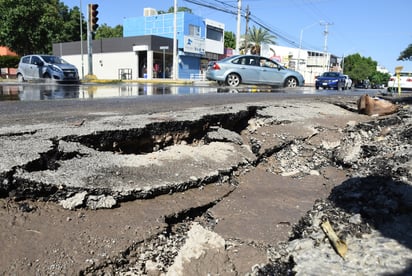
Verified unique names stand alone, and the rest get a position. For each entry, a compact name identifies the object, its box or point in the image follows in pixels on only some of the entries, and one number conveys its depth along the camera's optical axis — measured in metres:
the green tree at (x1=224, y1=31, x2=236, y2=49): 55.84
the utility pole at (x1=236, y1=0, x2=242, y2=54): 26.74
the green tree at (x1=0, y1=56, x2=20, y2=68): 35.62
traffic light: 15.02
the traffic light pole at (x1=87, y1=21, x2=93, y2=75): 19.98
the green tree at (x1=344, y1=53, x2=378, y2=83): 67.38
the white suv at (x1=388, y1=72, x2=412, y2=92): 20.30
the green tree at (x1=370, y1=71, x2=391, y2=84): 76.44
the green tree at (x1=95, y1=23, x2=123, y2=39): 56.50
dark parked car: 21.59
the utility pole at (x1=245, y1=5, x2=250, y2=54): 30.28
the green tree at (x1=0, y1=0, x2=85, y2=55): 31.59
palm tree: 43.72
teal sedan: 14.02
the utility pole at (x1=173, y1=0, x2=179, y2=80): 29.35
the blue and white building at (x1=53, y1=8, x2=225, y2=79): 35.25
